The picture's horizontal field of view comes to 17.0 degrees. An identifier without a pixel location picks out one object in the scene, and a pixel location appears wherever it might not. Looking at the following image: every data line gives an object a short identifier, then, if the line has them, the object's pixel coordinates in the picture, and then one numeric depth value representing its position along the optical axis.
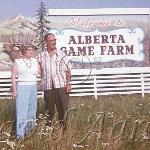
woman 5.25
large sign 8.41
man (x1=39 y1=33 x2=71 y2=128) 5.58
